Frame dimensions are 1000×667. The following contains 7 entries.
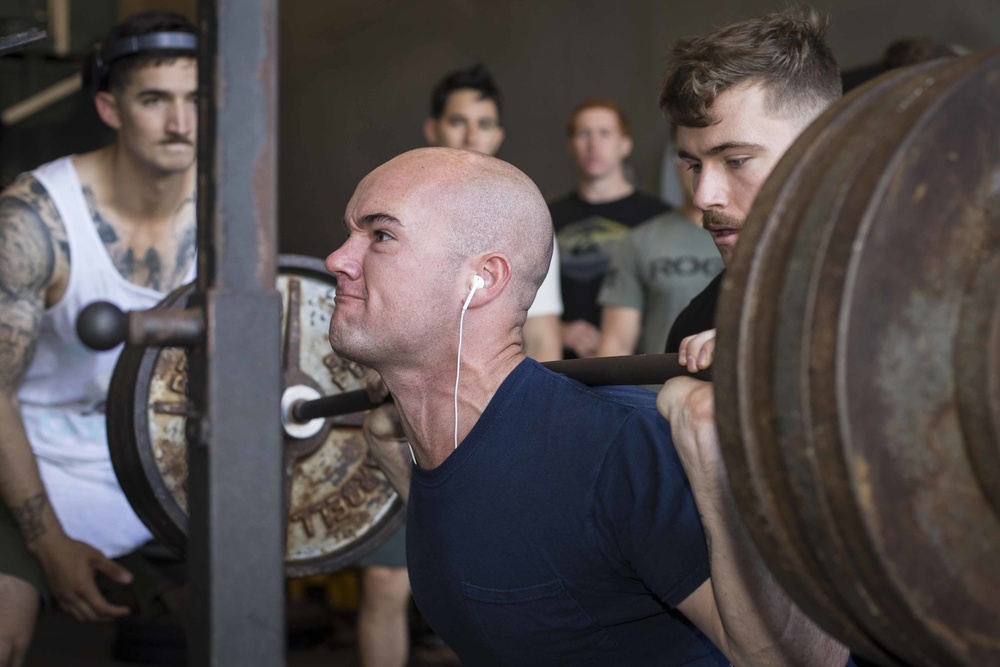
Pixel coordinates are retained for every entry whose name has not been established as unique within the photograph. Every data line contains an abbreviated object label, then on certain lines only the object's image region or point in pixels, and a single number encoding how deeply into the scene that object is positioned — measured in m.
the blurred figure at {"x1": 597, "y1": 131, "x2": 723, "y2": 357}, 2.87
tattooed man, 2.34
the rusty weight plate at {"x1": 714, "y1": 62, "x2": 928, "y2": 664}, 0.83
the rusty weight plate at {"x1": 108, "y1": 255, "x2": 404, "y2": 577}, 2.12
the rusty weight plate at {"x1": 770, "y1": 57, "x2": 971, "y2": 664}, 0.78
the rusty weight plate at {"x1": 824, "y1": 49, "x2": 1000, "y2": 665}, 0.76
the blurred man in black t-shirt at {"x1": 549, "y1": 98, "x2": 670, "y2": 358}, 3.45
